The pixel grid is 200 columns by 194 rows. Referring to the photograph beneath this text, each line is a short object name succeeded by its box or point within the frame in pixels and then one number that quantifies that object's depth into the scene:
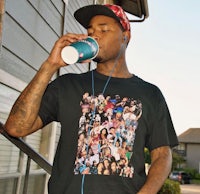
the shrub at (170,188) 13.07
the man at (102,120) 1.53
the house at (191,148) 44.56
